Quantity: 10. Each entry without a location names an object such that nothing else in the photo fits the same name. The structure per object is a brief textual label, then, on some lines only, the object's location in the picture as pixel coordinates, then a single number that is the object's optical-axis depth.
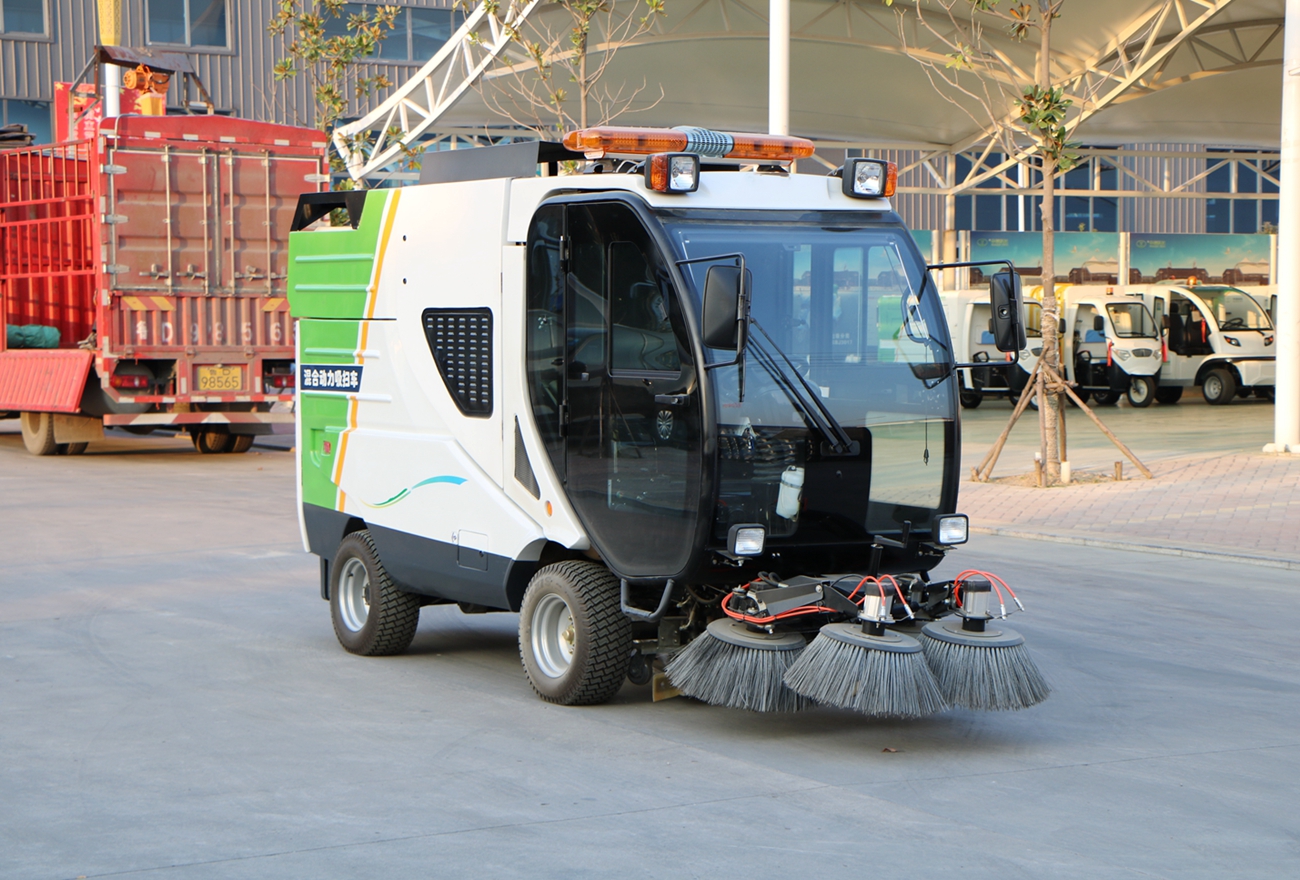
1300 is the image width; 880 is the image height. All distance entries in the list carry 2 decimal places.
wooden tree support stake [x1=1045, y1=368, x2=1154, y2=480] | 14.85
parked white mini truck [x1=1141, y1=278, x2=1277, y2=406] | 28.17
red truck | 17.61
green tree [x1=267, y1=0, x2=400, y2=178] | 25.16
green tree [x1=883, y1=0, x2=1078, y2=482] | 15.21
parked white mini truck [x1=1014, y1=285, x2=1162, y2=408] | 28.25
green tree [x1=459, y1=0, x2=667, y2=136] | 20.81
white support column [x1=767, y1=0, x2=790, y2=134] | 18.23
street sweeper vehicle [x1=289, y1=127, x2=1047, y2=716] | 6.19
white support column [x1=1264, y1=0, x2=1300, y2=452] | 17.00
